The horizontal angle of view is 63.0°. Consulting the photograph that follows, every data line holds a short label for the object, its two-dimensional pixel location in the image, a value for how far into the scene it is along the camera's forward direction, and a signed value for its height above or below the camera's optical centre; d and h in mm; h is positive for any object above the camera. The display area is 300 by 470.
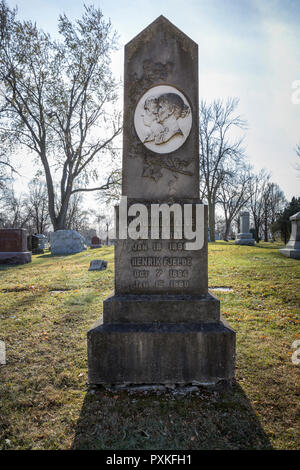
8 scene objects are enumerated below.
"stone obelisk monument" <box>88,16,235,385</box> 2406 -330
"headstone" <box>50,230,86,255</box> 17453 -594
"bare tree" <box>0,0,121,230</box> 14727 +9500
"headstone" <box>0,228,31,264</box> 11969 -548
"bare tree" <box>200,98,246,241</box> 25453 +8044
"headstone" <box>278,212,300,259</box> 10602 -452
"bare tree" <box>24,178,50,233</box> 43572 +5824
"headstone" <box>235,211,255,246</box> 21438 -14
